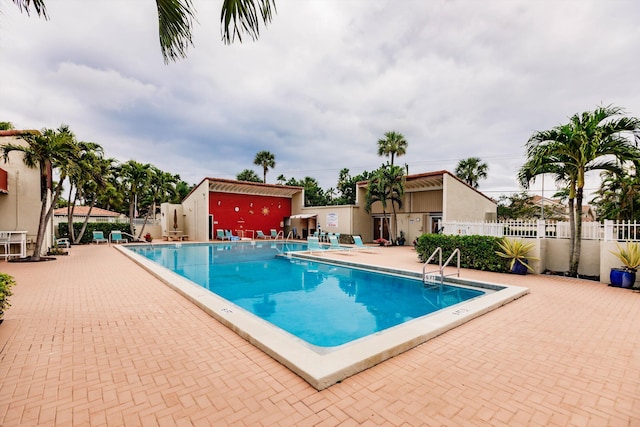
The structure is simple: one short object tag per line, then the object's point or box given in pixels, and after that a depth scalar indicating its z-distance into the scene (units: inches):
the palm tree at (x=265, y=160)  1692.9
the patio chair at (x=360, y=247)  738.6
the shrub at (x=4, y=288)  163.6
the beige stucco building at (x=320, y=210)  804.3
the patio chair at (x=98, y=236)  807.7
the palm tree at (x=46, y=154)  443.8
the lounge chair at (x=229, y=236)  964.7
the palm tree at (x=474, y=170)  1337.4
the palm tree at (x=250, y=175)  1780.4
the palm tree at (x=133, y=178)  929.5
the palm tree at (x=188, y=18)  85.4
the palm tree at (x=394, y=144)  1168.2
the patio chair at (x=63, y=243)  725.9
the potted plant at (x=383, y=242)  860.0
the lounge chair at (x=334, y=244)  733.8
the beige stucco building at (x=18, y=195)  481.7
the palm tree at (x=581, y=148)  317.4
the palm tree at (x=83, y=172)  490.6
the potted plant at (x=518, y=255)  376.8
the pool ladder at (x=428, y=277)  344.4
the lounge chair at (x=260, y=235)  1072.8
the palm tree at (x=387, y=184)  831.7
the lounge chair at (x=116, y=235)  830.5
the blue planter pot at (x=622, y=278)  292.8
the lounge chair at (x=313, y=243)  668.7
